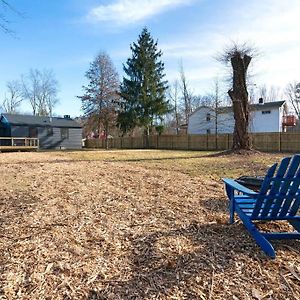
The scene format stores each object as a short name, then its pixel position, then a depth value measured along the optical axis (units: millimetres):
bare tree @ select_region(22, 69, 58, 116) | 52062
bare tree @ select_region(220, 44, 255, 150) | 16125
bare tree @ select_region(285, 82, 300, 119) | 49338
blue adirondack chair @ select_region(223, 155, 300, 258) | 2789
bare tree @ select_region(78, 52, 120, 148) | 33469
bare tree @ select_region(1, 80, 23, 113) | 51469
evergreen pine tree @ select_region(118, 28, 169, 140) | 33062
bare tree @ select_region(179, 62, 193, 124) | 46594
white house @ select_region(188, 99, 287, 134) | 33094
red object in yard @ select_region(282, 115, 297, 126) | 35406
